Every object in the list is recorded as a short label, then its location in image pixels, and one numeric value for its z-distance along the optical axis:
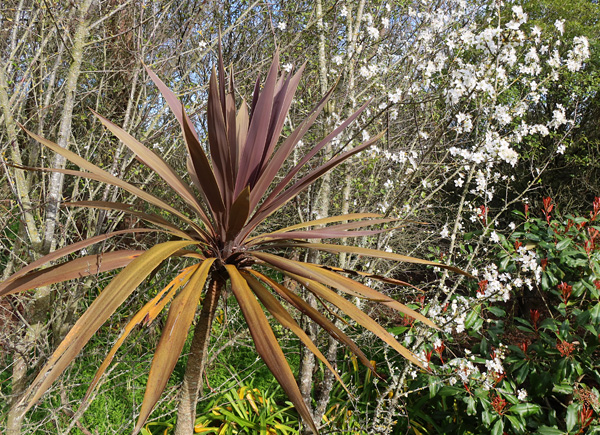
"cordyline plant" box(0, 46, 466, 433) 0.87
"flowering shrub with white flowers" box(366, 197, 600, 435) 2.31
